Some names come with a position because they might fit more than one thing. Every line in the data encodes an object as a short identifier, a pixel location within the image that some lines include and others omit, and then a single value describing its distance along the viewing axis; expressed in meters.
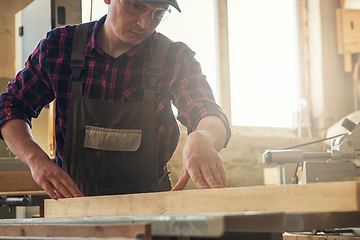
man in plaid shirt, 1.55
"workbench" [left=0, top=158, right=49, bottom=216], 1.97
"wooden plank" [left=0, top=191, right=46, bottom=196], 2.14
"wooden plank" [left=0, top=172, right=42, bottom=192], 2.40
